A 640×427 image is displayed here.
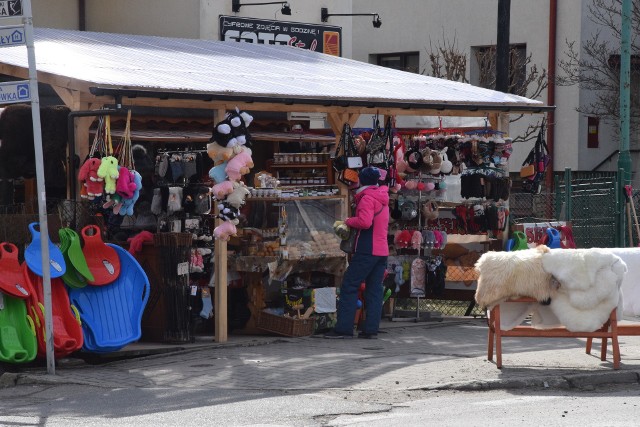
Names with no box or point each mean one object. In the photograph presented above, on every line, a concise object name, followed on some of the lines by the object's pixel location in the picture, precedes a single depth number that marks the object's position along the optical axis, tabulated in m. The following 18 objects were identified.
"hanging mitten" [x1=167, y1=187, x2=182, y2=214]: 13.40
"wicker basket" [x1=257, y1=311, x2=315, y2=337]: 13.87
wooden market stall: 12.59
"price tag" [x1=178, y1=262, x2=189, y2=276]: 13.08
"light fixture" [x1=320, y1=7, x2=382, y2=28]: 24.38
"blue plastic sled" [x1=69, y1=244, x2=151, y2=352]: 11.96
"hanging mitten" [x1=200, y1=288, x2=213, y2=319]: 13.68
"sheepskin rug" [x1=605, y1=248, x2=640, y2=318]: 12.00
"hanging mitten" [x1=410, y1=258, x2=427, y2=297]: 15.90
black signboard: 22.16
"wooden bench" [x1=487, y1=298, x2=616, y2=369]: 11.33
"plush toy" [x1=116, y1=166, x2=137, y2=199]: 12.31
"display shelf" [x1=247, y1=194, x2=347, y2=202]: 14.03
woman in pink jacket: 13.78
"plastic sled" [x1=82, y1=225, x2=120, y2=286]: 12.15
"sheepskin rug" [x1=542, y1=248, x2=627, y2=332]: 11.24
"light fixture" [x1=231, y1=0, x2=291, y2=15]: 22.22
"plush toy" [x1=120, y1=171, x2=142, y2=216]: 12.51
